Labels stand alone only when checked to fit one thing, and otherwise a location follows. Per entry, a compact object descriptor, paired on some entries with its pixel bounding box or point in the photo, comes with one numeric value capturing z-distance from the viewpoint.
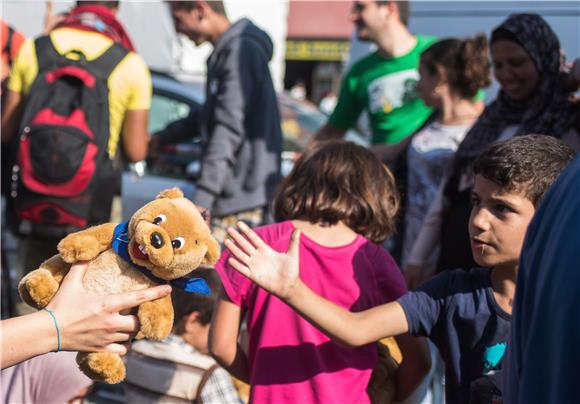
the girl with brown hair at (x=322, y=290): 2.23
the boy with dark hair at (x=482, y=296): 1.98
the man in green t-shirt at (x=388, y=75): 3.86
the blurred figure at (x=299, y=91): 16.81
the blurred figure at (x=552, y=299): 1.00
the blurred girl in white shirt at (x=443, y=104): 3.40
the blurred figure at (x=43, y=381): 2.35
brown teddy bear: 1.73
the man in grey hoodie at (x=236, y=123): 3.45
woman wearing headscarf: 2.80
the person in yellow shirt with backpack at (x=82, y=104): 3.38
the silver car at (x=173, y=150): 5.51
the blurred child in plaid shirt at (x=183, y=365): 2.84
